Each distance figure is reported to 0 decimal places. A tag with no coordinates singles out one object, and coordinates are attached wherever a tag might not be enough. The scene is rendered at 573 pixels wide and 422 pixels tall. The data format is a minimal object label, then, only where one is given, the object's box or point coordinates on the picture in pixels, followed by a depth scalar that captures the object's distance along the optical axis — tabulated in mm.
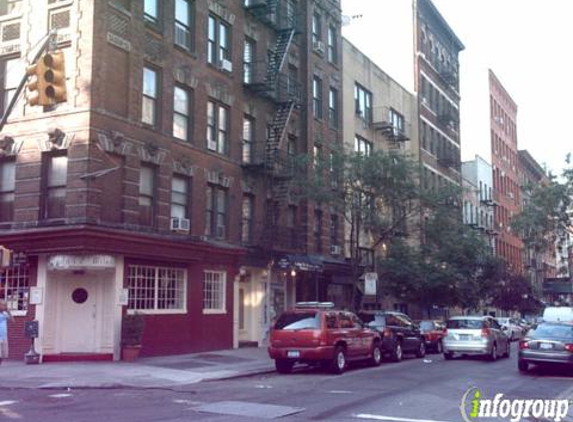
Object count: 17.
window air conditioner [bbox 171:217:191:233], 23109
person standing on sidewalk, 16194
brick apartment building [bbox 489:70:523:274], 67625
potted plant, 20391
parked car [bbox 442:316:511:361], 24328
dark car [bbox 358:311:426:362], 23359
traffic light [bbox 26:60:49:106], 12414
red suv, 18547
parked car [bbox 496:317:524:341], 40694
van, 36278
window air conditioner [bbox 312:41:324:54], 33594
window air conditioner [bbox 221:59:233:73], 26788
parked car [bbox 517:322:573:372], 18938
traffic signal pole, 13777
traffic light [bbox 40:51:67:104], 12445
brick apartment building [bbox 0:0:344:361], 20422
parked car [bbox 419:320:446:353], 29031
